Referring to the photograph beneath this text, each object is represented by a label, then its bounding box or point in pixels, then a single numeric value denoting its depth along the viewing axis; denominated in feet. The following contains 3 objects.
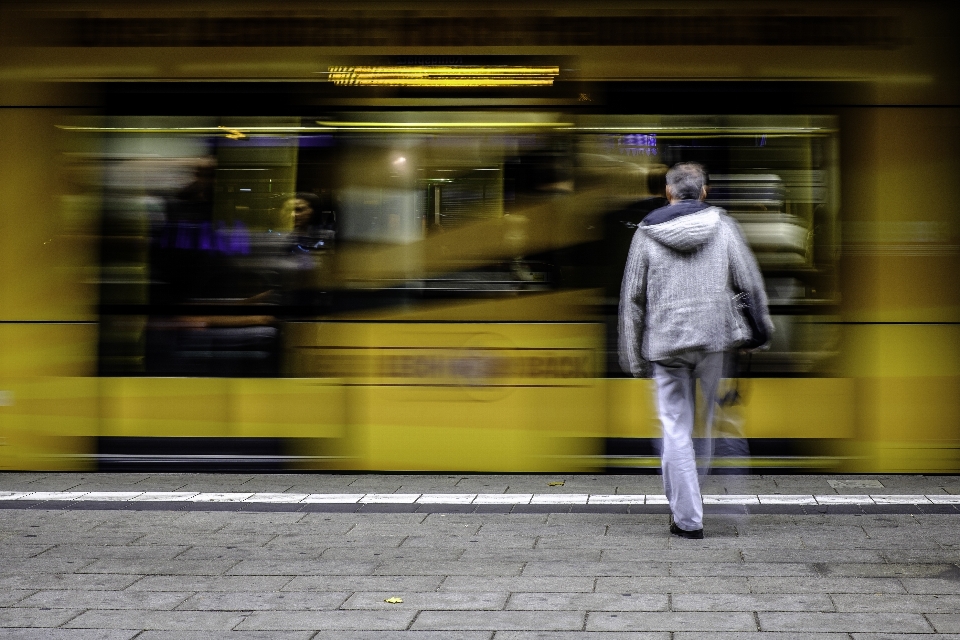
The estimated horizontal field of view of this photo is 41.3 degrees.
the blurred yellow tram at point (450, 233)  23.97
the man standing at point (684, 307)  18.79
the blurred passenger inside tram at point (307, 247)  24.26
